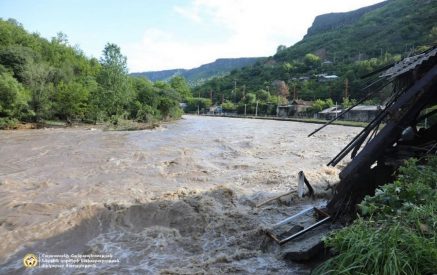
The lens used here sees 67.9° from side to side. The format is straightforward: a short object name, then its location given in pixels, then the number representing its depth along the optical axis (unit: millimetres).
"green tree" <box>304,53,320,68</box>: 116238
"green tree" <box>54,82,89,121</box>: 42844
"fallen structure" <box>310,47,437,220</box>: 5254
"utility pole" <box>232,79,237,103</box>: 109438
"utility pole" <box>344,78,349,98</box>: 66250
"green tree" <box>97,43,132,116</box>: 47156
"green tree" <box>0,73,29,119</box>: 34125
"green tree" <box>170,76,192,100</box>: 105500
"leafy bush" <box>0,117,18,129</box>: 33938
